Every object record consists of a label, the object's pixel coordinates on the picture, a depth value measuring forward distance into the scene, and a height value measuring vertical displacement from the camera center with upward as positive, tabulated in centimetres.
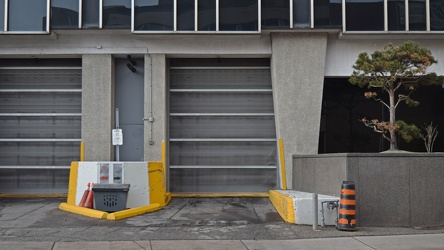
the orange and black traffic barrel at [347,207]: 1085 -161
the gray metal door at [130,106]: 1755 +104
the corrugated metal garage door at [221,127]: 1780 +28
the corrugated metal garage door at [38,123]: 1772 +45
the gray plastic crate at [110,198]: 1278 -163
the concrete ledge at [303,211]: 1152 -181
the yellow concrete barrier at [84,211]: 1227 -196
